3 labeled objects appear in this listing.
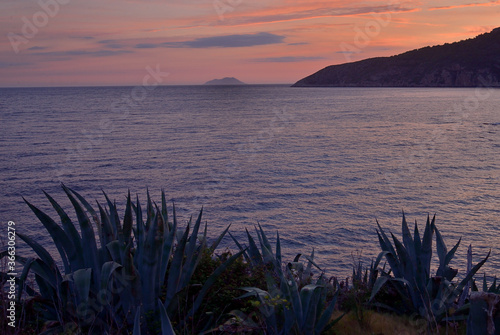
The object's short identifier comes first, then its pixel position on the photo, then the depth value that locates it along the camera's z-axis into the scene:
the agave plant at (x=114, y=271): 4.02
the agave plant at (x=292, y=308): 4.02
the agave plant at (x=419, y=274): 5.33
